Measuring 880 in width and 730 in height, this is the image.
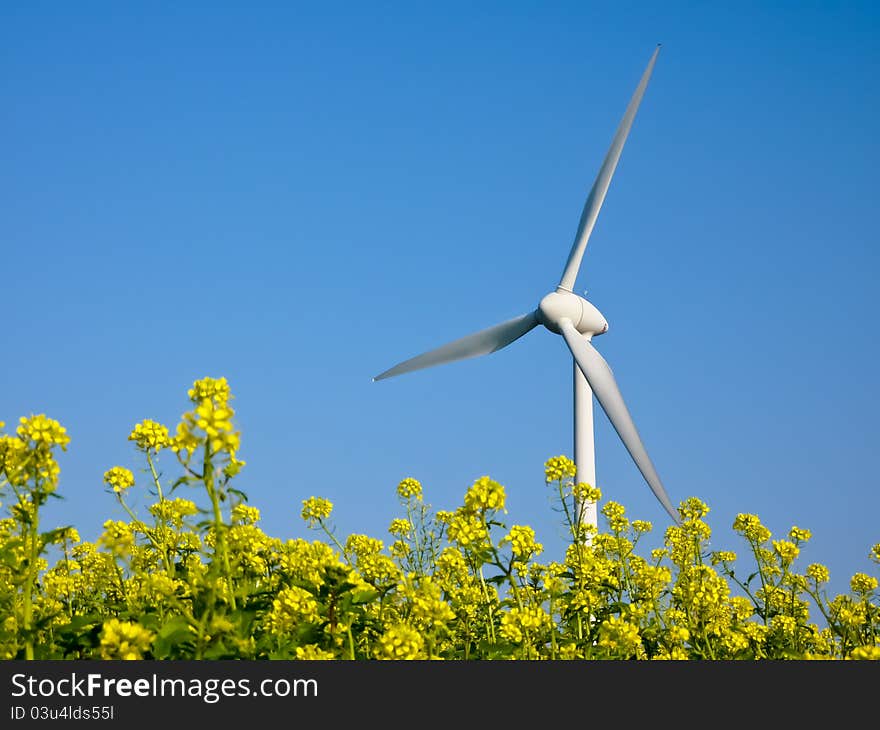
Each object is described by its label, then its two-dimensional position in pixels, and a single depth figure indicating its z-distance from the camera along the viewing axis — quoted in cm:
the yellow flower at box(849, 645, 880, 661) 589
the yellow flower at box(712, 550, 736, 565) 1152
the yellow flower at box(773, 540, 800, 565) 1142
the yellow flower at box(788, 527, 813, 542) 1196
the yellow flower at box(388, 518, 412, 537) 1209
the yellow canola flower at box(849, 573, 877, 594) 1098
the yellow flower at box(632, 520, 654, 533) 1210
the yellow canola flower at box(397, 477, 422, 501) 1283
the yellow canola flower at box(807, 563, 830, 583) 1128
